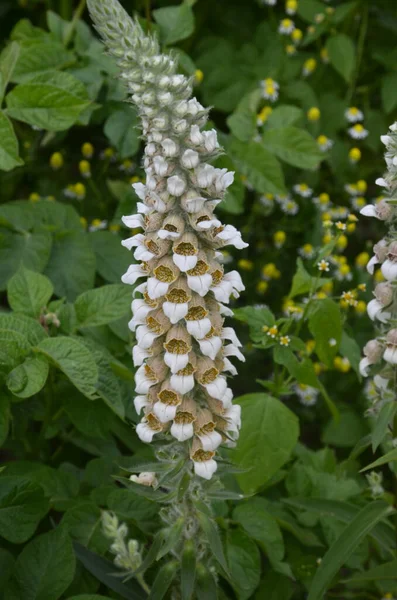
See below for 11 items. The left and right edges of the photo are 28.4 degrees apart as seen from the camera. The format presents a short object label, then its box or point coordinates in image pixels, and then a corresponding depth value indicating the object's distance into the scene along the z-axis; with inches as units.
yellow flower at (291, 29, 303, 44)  142.5
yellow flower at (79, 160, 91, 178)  130.3
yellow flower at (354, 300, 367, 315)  124.7
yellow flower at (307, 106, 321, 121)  134.6
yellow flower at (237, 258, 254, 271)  137.2
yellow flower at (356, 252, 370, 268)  128.8
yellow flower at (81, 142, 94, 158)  131.6
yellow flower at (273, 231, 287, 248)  136.3
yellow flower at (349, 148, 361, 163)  137.5
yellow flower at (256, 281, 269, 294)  135.4
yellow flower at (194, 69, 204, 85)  128.5
